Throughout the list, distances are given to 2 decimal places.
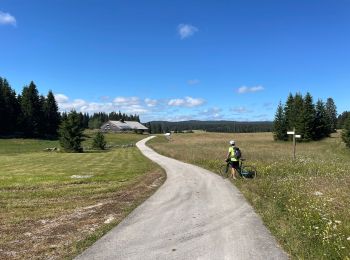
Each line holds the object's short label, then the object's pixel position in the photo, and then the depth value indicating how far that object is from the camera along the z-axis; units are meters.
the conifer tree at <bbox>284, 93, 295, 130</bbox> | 90.00
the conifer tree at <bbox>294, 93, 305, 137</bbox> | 85.44
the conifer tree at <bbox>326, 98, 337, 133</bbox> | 151.50
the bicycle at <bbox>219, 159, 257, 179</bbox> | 20.88
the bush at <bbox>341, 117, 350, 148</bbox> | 60.17
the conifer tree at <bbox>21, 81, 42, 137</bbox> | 98.25
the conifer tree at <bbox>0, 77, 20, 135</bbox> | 92.81
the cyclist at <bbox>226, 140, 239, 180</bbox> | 21.09
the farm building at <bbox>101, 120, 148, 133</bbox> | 177.62
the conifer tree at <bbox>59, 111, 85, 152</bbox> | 59.44
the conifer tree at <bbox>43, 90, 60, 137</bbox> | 107.56
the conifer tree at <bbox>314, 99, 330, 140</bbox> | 88.38
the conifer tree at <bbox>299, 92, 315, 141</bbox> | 85.04
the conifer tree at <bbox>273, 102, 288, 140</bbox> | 93.11
